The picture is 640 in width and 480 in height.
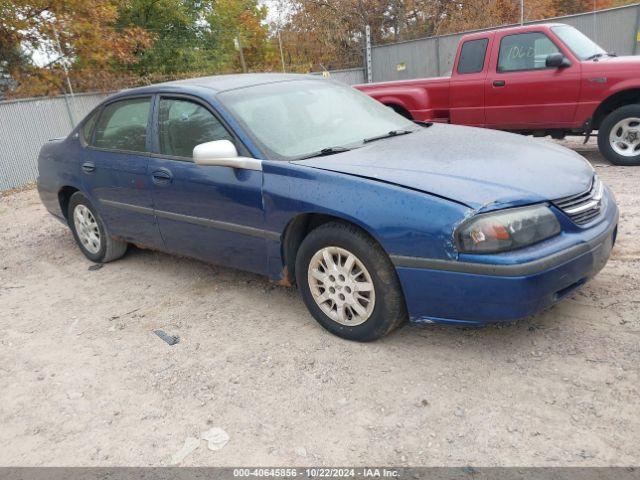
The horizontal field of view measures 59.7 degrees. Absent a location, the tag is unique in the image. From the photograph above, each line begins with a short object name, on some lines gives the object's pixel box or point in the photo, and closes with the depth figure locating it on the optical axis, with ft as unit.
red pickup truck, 22.49
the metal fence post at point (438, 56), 53.78
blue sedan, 9.19
